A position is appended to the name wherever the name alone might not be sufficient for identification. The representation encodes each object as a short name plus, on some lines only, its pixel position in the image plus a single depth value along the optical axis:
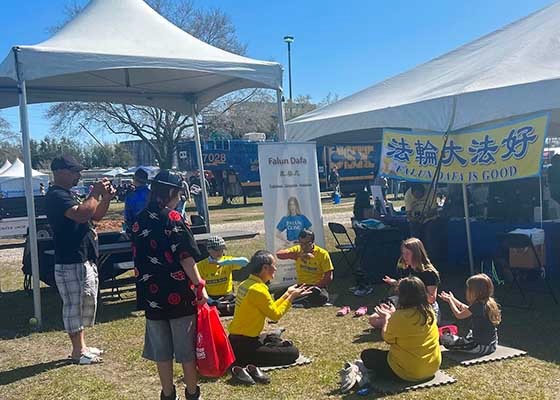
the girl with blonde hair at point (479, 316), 4.50
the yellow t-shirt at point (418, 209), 7.87
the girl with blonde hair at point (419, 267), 5.02
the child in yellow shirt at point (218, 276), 6.14
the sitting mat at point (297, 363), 4.52
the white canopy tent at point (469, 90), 5.89
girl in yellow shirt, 3.82
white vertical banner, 7.38
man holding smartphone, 4.55
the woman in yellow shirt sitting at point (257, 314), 4.35
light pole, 30.48
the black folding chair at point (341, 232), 7.96
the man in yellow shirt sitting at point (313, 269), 6.66
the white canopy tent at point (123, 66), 6.09
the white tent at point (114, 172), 43.17
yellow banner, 5.76
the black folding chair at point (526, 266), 6.03
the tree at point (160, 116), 24.08
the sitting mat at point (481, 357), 4.48
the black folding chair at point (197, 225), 8.49
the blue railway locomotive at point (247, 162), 24.05
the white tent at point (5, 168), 34.19
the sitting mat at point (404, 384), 3.94
